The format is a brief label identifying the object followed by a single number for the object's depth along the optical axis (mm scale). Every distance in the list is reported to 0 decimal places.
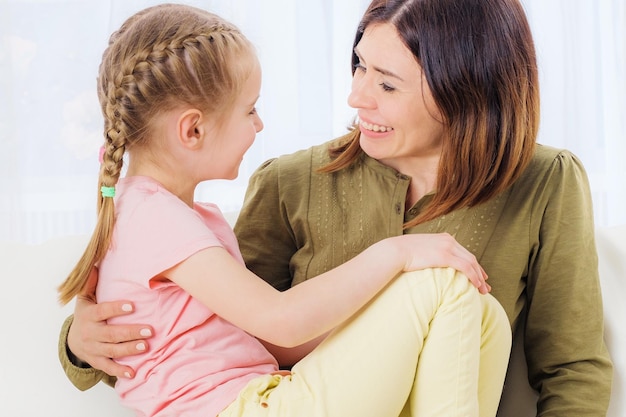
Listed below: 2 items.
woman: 1808
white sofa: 1915
